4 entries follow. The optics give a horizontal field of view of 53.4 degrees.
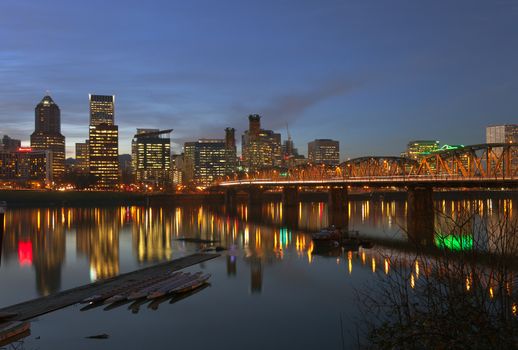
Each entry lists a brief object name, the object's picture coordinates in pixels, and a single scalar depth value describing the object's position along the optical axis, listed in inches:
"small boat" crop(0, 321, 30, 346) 1070.3
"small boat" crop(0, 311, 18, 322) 1211.6
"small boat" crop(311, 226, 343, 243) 2694.4
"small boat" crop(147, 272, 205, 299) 1441.9
